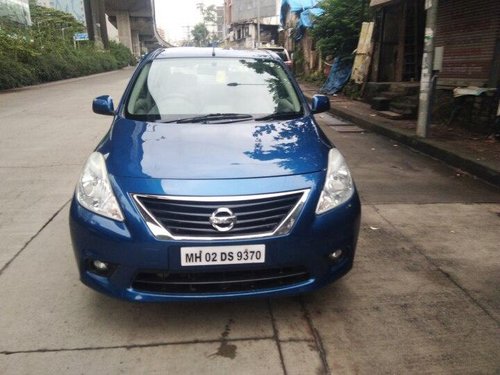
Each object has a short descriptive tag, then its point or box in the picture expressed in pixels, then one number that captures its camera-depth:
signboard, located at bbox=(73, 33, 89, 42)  33.48
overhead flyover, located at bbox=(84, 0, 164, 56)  41.38
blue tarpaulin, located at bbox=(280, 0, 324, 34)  22.11
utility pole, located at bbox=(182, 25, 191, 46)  118.12
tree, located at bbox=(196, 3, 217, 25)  111.25
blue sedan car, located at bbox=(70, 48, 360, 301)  2.51
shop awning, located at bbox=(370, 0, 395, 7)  11.30
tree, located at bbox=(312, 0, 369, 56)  15.04
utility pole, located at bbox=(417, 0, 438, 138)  7.60
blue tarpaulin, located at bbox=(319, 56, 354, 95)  15.84
